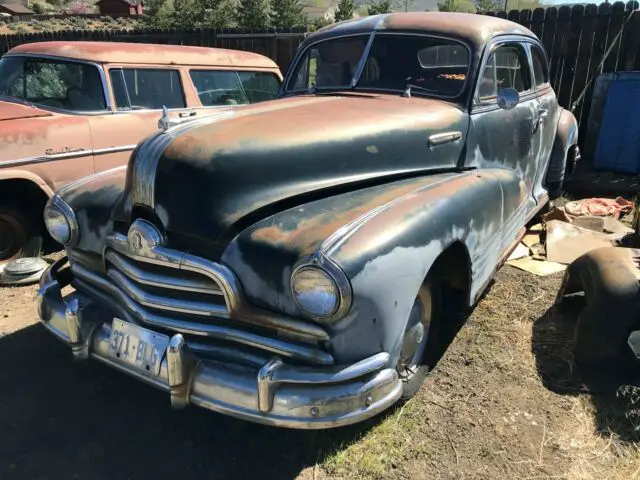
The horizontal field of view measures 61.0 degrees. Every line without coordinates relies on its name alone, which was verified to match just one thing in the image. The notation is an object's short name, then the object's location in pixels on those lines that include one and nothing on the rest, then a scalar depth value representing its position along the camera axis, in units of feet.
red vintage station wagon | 14.76
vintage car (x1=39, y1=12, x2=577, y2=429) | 6.71
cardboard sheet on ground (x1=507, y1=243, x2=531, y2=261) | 15.07
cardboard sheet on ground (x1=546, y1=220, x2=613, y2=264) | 14.84
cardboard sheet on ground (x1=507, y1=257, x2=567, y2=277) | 14.08
